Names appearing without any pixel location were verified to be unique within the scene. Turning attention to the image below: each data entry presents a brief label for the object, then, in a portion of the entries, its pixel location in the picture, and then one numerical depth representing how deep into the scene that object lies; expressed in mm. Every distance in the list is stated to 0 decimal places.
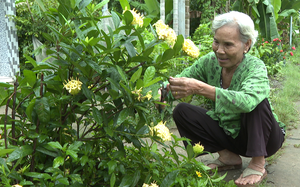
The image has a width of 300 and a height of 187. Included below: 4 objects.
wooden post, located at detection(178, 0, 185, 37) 5762
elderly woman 2260
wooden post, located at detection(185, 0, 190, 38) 6263
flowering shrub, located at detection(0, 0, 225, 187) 1434
